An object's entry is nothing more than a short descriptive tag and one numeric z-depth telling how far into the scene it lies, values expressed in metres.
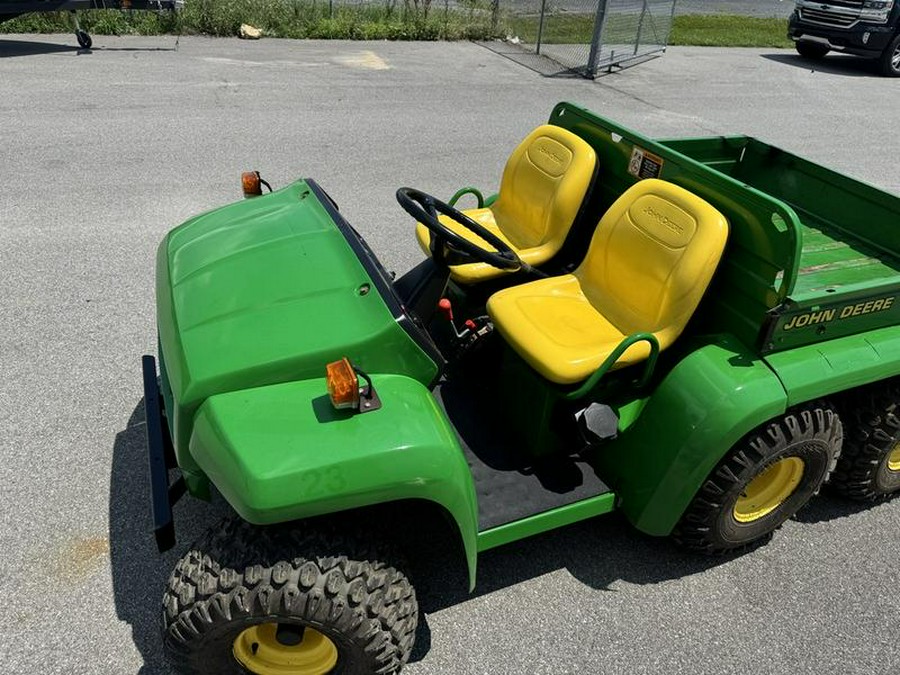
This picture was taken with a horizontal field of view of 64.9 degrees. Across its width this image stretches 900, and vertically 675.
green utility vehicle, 2.06
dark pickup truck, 11.17
